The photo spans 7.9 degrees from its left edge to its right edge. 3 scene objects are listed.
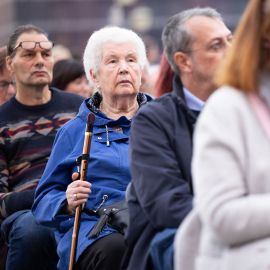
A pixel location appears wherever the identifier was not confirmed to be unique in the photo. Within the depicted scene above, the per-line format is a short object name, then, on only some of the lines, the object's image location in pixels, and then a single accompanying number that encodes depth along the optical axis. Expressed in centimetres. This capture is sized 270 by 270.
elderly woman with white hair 580
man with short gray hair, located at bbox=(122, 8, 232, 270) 549
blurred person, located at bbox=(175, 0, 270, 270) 471
